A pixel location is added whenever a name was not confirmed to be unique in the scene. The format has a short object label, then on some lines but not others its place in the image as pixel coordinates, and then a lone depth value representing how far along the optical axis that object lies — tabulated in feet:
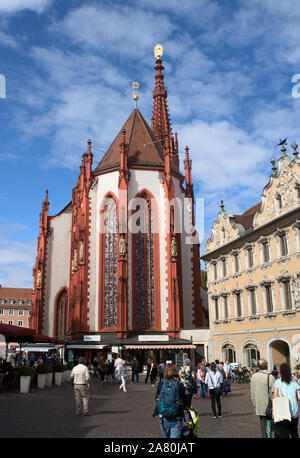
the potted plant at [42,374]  67.70
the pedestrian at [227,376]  58.97
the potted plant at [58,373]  76.56
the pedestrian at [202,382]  58.54
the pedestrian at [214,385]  38.27
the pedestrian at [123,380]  68.03
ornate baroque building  80.89
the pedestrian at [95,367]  105.70
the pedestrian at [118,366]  79.36
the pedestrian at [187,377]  37.00
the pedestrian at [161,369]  66.05
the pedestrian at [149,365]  74.59
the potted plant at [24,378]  59.41
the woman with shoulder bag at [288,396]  20.98
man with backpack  20.72
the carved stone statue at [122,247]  131.54
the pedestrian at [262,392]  25.31
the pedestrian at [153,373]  76.79
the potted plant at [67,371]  84.93
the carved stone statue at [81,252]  137.18
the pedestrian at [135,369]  89.52
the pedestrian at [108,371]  84.68
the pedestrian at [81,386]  39.70
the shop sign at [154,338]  125.49
